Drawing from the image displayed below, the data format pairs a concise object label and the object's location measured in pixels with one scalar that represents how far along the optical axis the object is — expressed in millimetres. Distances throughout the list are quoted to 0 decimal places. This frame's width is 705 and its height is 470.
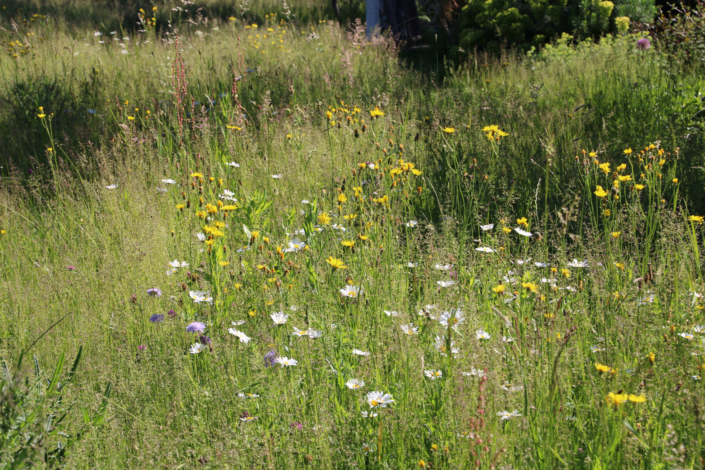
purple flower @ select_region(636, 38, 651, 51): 7173
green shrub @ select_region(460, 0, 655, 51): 9938
